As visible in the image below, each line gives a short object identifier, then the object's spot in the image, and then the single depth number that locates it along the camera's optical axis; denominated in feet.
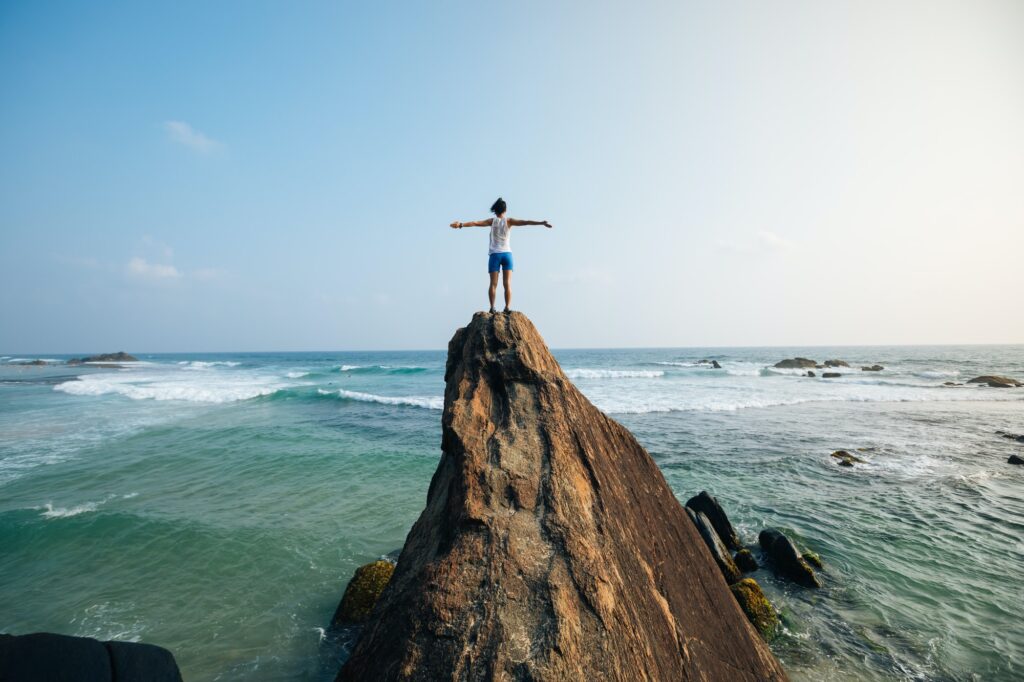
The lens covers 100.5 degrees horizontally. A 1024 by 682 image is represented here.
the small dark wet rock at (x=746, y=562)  26.68
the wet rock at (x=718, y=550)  24.70
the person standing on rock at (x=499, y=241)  21.29
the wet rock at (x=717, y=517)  29.09
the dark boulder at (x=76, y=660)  10.96
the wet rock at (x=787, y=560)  25.22
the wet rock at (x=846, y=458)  47.87
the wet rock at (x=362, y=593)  21.58
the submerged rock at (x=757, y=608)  20.90
